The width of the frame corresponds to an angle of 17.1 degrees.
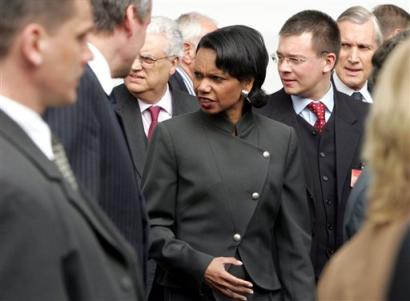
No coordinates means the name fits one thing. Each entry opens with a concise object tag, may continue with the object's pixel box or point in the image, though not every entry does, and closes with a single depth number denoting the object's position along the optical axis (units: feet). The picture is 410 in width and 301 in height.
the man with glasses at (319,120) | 21.25
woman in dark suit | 18.22
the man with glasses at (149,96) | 22.50
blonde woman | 9.32
